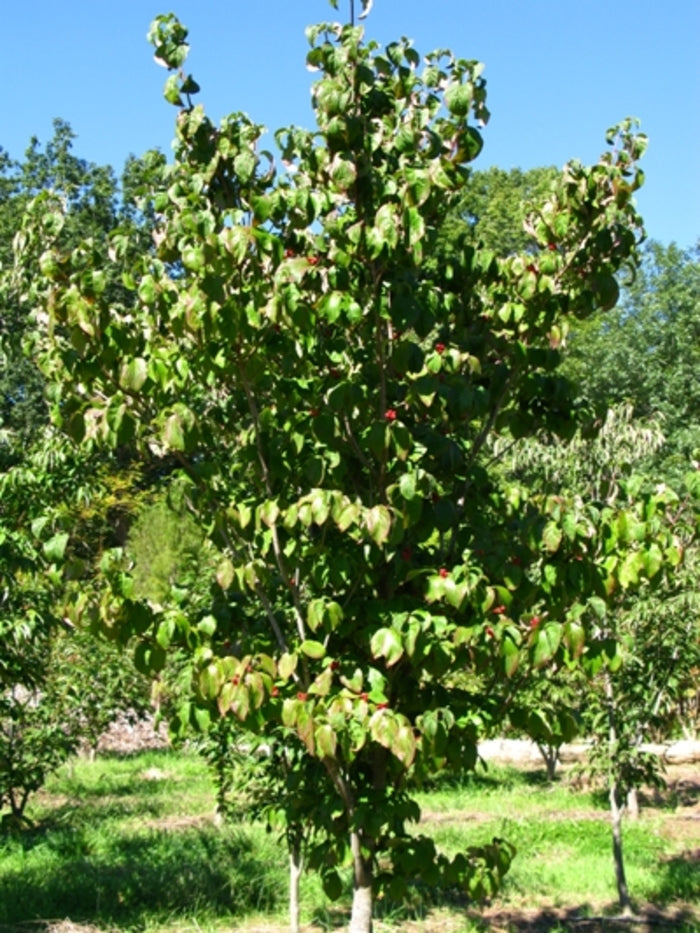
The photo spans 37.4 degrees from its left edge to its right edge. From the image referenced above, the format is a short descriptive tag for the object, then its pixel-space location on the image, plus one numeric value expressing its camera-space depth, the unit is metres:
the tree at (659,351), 24.20
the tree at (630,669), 7.12
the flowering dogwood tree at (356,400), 2.93
